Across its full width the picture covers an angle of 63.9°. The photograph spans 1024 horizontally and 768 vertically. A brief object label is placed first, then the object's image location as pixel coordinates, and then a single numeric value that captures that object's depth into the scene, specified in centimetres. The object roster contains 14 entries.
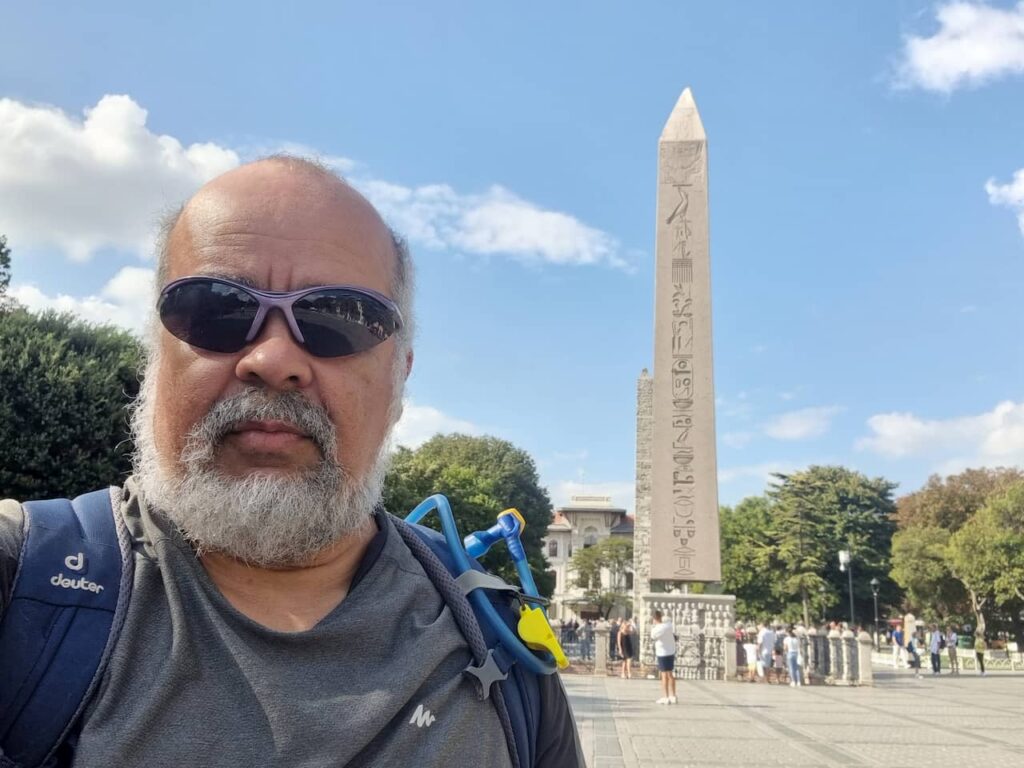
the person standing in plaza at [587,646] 2695
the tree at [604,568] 6081
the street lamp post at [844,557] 2978
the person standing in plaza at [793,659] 1902
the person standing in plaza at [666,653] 1295
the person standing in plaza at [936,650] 2617
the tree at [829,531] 4378
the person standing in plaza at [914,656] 2547
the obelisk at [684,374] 1644
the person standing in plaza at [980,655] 2703
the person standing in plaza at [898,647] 3284
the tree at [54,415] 952
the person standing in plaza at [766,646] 1945
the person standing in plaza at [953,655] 2692
